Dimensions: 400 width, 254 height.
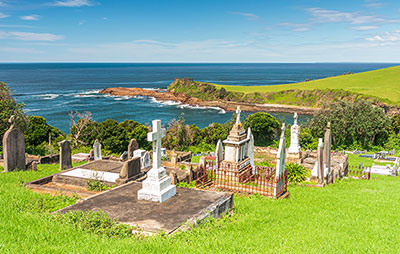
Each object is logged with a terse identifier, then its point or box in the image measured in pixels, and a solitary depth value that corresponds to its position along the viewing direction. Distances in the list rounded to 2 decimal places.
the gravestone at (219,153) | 15.60
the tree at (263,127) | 37.03
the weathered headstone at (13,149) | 13.91
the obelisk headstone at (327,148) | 16.08
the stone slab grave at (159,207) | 7.43
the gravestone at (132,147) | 17.62
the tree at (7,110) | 20.11
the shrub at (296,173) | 15.01
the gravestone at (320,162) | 14.71
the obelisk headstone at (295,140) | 20.89
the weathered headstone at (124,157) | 18.54
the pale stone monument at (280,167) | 11.59
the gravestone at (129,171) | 12.14
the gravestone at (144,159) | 15.22
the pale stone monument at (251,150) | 16.52
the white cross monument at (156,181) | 8.92
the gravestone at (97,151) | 17.06
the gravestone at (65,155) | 15.99
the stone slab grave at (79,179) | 11.47
